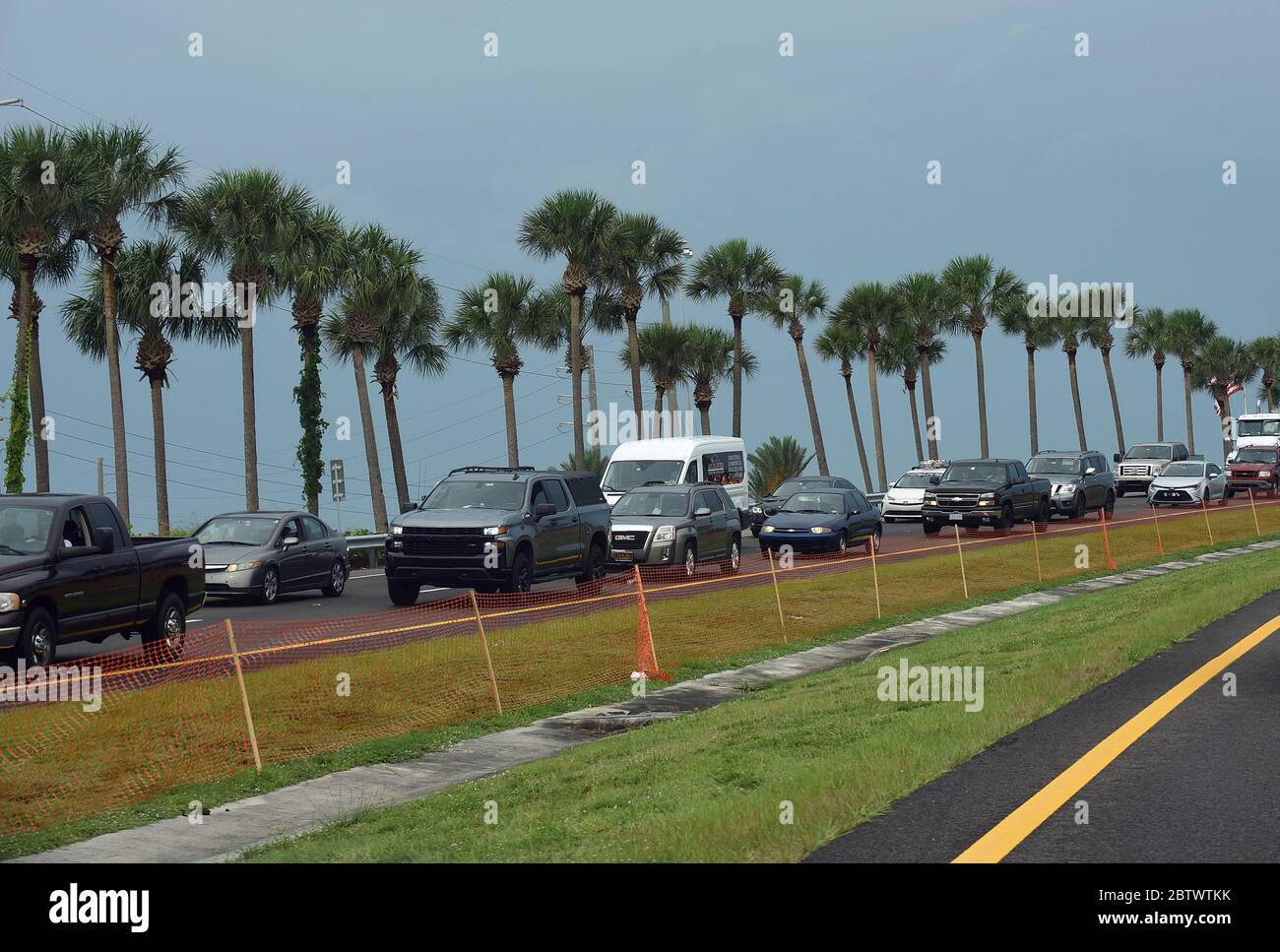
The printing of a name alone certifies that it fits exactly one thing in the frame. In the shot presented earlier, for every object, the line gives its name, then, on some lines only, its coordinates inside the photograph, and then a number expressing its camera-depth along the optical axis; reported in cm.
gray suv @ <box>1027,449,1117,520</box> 4481
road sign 4794
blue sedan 3173
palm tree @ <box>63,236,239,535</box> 4572
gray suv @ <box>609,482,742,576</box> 2608
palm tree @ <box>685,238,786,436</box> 6544
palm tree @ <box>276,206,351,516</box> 4662
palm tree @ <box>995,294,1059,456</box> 8538
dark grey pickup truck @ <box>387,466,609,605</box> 2189
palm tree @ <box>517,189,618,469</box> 5472
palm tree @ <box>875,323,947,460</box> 8094
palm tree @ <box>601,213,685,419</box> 5653
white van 3506
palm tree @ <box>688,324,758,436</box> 7338
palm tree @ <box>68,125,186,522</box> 4203
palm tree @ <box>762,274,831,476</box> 7281
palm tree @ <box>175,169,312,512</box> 4519
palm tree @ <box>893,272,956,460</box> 7900
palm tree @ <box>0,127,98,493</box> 4006
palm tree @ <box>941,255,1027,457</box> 7956
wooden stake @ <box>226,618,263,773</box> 1071
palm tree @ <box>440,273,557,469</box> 5859
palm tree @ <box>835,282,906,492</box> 7794
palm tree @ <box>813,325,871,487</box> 7944
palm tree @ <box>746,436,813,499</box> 7494
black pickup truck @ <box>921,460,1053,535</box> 3903
